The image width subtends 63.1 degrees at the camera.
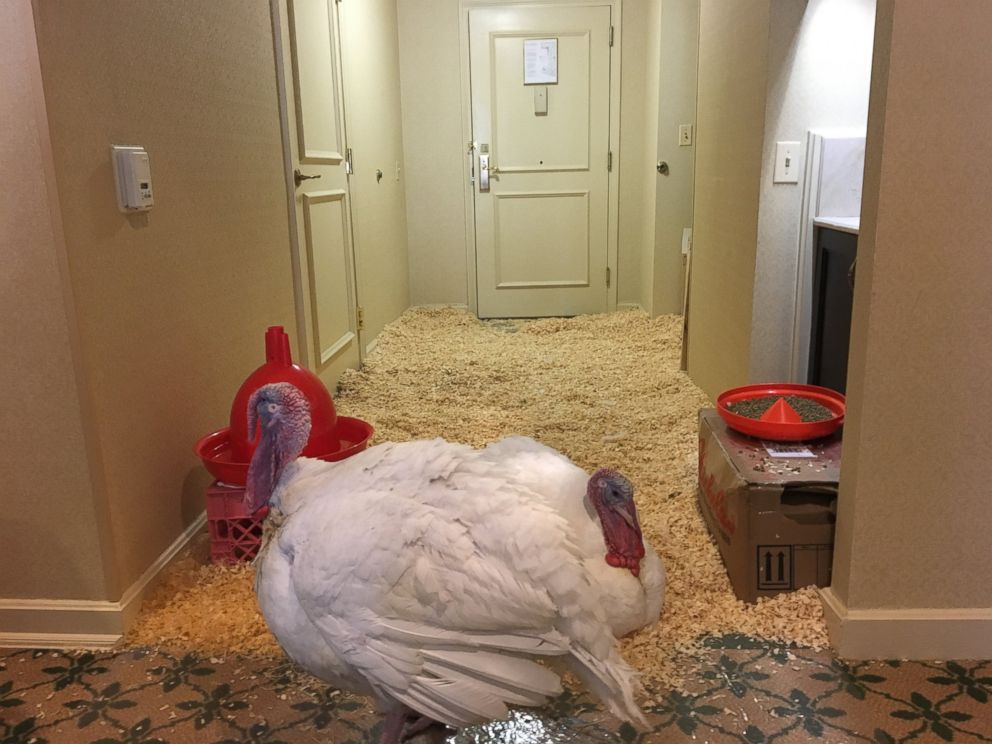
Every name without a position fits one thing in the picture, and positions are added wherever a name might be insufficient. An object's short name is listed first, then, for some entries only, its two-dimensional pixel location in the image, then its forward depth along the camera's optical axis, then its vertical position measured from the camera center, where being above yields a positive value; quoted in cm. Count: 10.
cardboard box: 196 -84
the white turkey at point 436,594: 128 -65
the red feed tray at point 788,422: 216 -67
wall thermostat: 196 +1
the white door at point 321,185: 338 -4
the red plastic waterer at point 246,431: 218 -69
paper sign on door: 558 +75
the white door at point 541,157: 556 +11
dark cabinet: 251 -44
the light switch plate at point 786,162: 270 +2
